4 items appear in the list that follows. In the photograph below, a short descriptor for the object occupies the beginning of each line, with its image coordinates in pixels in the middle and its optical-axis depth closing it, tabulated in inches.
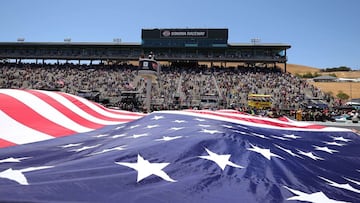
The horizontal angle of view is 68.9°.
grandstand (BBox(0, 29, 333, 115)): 1318.9
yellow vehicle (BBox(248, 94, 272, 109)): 1133.6
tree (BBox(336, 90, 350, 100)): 2097.2
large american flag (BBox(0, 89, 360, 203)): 94.8
